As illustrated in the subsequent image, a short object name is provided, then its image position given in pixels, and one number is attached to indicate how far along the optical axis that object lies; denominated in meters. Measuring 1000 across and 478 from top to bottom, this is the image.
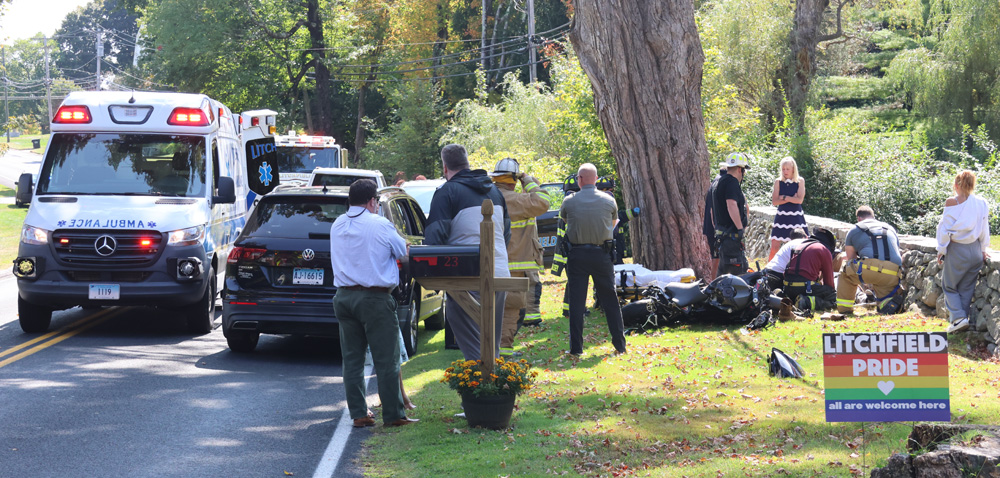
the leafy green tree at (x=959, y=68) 30.58
